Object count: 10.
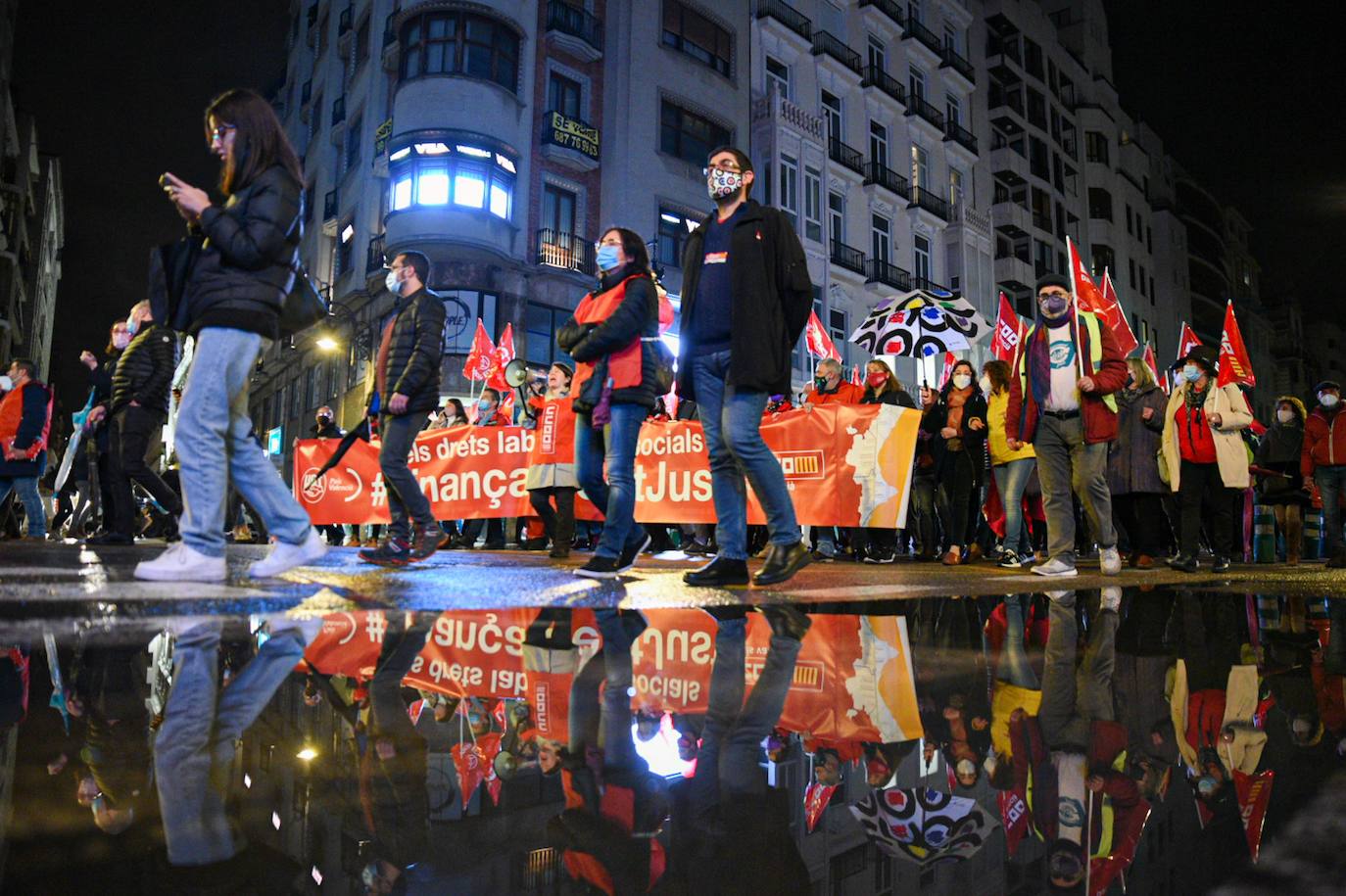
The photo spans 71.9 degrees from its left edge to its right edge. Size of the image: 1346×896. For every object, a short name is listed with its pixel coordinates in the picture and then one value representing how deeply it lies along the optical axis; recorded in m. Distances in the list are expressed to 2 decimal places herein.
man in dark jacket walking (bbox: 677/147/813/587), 4.32
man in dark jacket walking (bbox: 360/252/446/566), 5.52
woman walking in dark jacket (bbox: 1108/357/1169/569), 8.69
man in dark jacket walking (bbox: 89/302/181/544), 6.77
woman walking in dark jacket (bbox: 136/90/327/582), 3.83
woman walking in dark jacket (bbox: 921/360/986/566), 8.96
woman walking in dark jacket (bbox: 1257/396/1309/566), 11.02
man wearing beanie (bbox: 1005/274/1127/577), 6.28
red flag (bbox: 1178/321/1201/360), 11.60
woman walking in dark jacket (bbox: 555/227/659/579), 4.97
